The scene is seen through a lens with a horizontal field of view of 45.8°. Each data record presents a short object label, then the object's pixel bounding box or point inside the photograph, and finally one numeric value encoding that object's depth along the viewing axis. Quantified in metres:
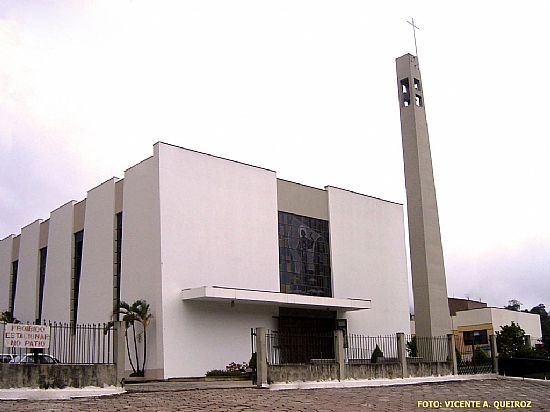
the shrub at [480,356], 28.19
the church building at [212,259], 25.81
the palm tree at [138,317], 25.08
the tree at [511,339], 39.26
